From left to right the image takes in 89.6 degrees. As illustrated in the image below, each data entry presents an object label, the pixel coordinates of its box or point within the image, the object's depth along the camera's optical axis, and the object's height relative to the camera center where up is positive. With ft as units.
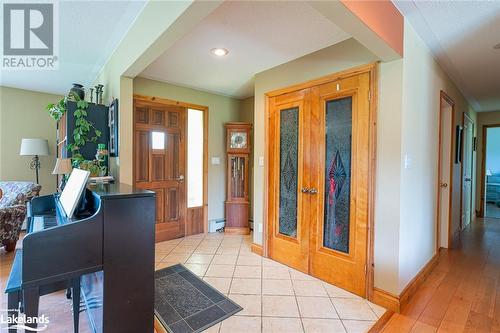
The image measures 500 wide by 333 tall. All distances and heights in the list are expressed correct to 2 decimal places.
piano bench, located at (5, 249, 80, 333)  4.06 -2.53
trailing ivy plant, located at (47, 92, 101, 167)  7.96 +1.01
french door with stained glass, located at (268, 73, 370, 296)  7.26 -0.59
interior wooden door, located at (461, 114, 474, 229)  13.84 -0.48
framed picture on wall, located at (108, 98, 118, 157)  8.29 +1.13
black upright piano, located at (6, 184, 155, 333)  4.09 -1.78
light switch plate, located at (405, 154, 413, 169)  6.80 +0.05
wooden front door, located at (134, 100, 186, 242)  11.44 +0.04
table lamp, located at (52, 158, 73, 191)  7.54 -0.21
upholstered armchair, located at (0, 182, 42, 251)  9.64 -1.90
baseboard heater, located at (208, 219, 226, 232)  13.79 -3.54
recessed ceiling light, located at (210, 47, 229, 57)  8.14 +3.63
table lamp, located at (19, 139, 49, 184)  12.98 +0.66
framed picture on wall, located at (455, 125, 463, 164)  11.87 +0.93
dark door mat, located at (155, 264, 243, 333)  6.04 -3.88
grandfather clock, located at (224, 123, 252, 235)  13.76 -0.87
